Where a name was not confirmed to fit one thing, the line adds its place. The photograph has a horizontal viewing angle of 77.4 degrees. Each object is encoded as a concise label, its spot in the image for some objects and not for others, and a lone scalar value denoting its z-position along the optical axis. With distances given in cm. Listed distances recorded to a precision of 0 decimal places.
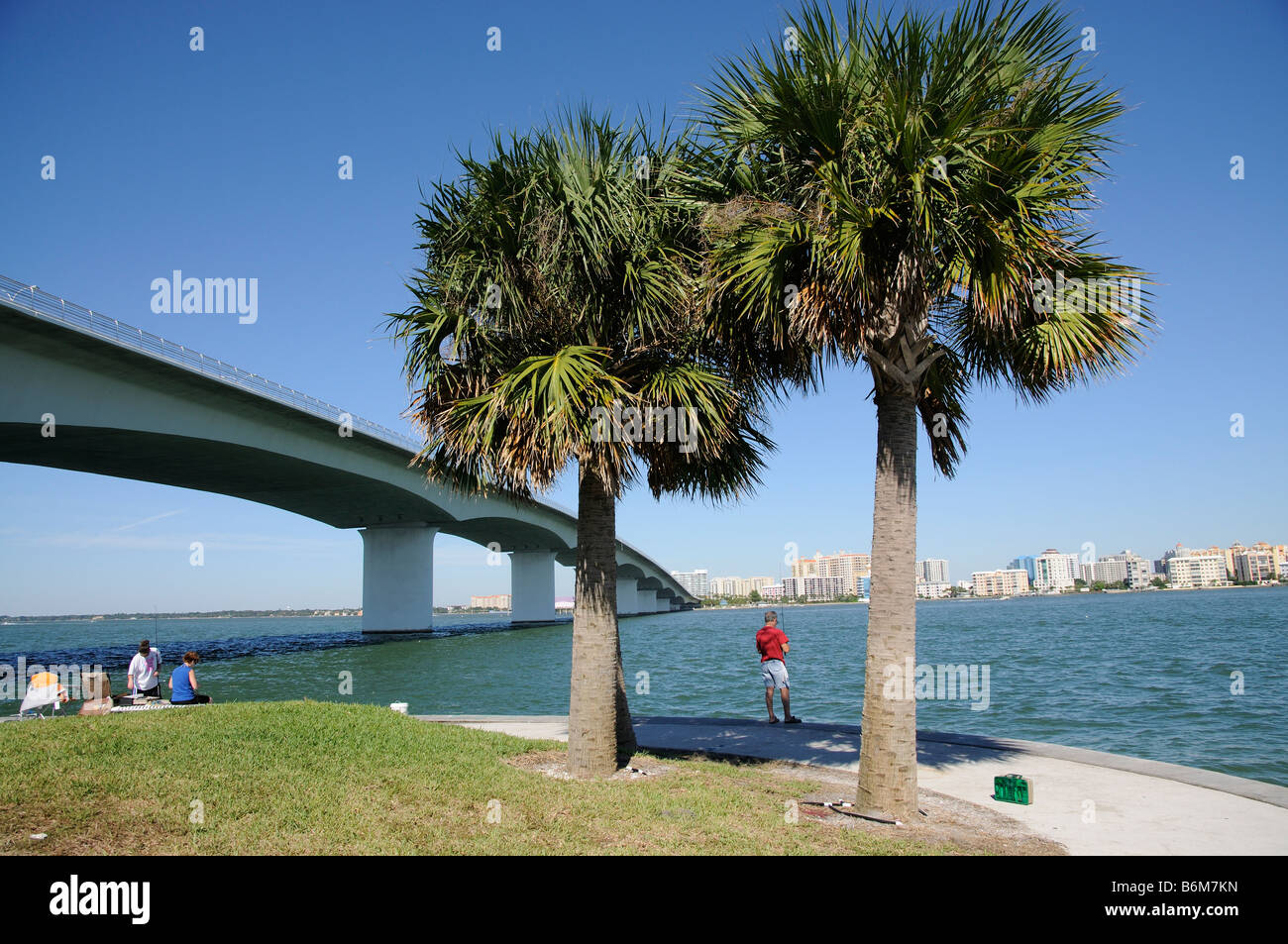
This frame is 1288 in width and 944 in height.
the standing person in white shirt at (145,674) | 1393
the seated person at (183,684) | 1314
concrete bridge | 2353
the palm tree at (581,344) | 855
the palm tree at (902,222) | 681
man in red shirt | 1285
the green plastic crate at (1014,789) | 793
